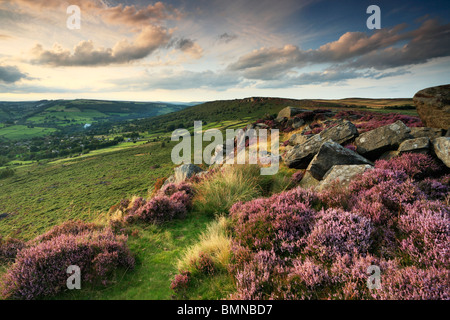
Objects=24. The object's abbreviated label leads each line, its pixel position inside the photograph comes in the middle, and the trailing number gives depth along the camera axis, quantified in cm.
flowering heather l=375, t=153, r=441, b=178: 655
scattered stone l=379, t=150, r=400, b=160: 845
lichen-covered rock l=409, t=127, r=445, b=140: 933
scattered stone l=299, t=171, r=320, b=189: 878
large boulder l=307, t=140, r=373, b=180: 847
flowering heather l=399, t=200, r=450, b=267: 317
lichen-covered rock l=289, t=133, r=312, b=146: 1465
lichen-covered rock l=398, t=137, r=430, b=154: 739
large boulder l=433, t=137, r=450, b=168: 656
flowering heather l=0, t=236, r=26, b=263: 563
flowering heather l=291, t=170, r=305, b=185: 966
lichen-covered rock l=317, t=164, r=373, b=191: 686
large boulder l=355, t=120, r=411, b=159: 881
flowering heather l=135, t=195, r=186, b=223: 785
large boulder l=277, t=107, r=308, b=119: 3002
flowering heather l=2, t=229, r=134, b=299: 409
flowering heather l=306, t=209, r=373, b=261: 381
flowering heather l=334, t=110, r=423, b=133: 1555
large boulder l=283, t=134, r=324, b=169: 1023
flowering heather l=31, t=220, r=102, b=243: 633
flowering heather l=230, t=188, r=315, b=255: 450
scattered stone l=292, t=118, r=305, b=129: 2467
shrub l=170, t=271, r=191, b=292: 422
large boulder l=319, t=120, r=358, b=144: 1111
